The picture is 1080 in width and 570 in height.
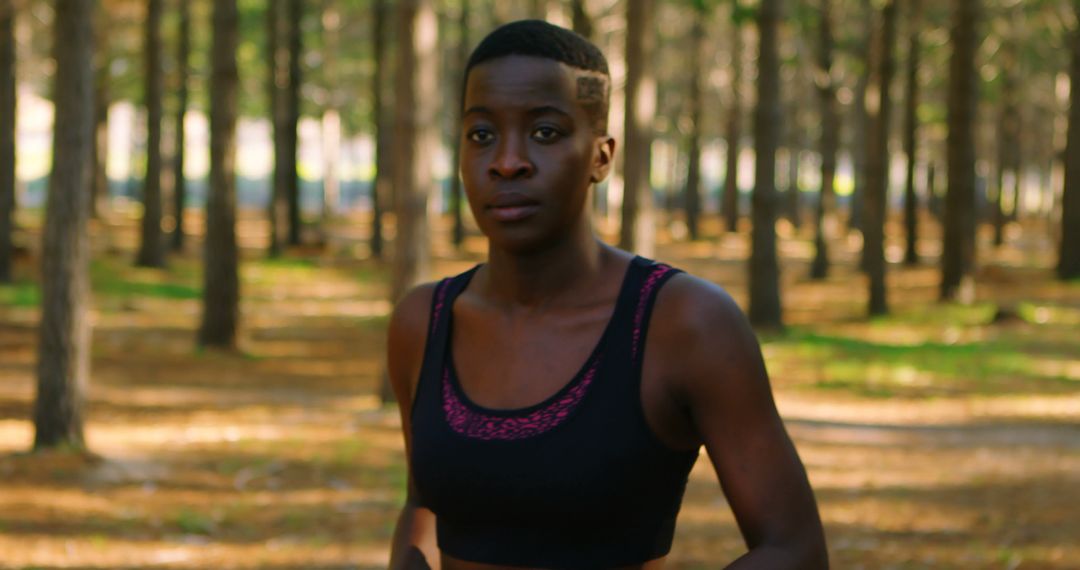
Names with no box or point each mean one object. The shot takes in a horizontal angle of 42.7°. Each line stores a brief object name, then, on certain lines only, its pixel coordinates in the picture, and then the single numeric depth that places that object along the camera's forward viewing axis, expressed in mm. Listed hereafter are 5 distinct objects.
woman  2242
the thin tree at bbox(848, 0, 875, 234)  25273
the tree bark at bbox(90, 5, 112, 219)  30688
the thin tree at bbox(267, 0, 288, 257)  29328
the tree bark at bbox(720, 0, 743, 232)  35625
